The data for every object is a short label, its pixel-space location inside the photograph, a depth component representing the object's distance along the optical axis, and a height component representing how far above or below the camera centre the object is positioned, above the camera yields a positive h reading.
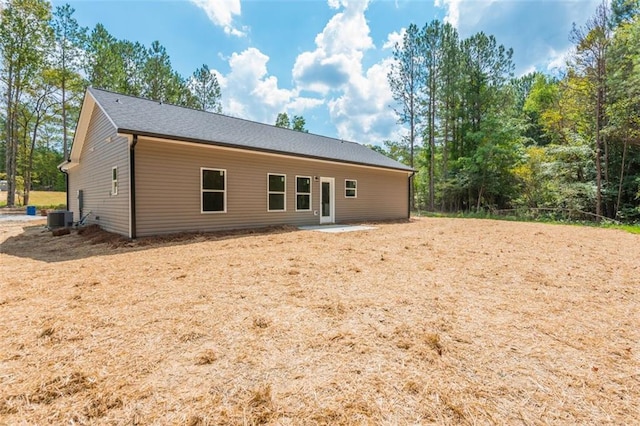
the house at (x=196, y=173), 7.18 +1.12
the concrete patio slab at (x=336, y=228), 9.34 -0.71
